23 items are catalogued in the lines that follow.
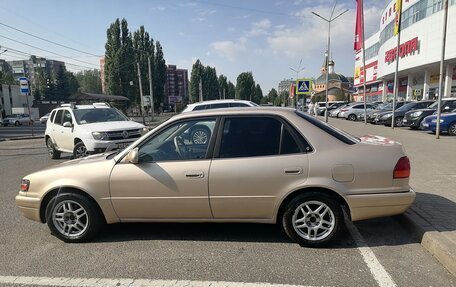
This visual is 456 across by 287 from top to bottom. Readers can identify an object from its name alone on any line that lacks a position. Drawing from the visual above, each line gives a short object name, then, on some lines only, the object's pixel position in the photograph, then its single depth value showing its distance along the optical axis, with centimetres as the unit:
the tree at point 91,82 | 12725
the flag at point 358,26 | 2724
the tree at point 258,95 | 12208
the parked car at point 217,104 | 1303
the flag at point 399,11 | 2039
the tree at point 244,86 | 10628
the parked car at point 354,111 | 3167
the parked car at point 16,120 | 4397
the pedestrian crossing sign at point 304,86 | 2003
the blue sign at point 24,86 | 2212
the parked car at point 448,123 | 1502
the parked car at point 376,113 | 2452
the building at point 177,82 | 13388
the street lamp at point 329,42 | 2812
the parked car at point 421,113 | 1753
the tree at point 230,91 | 13370
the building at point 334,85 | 10638
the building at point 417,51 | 3325
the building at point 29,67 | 11756
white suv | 938
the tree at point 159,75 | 6362
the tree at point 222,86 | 11808
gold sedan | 388
